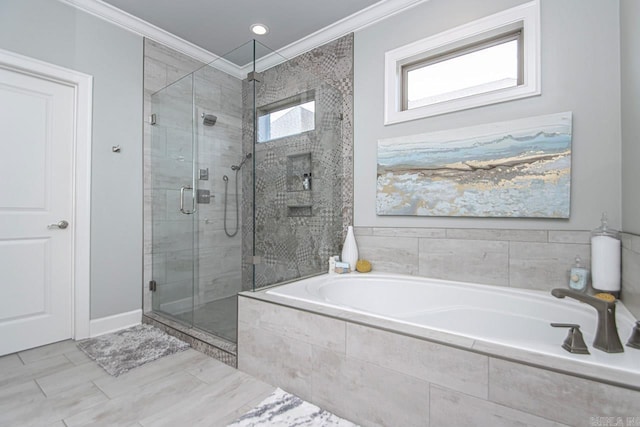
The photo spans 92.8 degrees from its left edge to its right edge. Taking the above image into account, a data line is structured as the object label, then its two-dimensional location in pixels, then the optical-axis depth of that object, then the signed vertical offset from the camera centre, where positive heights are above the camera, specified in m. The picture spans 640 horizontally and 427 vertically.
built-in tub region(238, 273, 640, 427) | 0.99 -0.61
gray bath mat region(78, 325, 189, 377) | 2.05 -1.02
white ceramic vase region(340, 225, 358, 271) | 2.61 -0.33
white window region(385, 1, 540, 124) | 1.98 +1.11
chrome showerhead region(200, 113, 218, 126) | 2.68 +0.81
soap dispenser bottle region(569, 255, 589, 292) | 1.75 -0.37
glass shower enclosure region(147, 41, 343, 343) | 2.29 +0.25
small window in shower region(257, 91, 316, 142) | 2.33 +0.77
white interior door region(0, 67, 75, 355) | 2.18 +0.00
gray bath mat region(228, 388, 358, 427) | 1.45 -1.01
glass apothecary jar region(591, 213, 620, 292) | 1.66 -0.25
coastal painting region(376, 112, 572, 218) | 1.88 +0.30
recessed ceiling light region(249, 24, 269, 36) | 2.86 +1.74
